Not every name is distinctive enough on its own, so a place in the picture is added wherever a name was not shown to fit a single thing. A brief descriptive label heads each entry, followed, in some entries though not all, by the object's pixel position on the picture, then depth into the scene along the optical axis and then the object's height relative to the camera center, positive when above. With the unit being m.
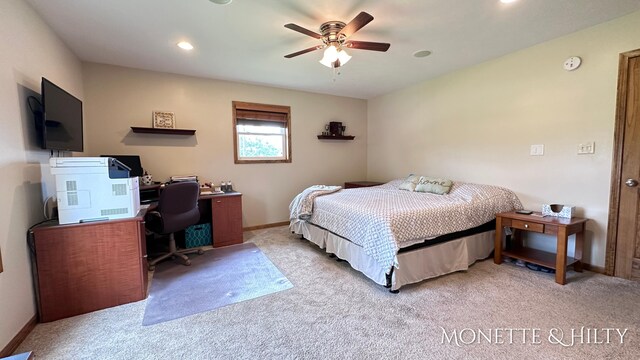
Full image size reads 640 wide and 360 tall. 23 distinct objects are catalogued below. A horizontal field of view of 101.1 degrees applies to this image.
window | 4.29 +0.52
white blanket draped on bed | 3.40 -0.51
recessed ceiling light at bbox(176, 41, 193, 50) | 2.78 +1.28
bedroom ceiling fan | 2.28 +1.08
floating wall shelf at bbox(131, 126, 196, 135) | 3.49 +0.46
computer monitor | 3.31 +0.03
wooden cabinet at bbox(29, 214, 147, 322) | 1.98 -0.80
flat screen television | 2.04 +0.39
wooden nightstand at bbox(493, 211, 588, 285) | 2.41 -0.78
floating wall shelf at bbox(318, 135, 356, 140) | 4.96 +0.49
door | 2.39 -0.16
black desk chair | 2.81 -0.54
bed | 2.35 -0.66
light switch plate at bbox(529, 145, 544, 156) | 2.99 +0.12
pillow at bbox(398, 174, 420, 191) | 3.80 -0.31
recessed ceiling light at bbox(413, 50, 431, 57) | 3.06 +1.29
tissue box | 2.62 -0.51
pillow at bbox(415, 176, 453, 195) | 3.42 -0.32
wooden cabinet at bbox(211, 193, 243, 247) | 3.59 -0.77
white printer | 2.00 -0.20
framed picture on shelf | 3.64 +0.62
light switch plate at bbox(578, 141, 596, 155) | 2.63 +0.13
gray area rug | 2.16 -1.16
